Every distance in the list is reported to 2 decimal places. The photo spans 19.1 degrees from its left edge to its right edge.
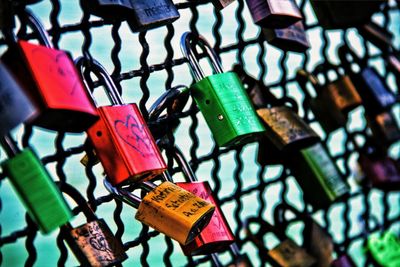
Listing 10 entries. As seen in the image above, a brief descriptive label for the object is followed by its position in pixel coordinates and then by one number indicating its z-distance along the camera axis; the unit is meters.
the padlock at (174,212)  0.74
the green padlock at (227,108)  0.79
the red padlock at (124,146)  0.73
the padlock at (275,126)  0.87
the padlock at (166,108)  0.81
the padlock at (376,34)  1.01
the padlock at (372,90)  1.00
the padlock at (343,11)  0.88
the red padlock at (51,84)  0.68
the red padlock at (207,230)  0.78
